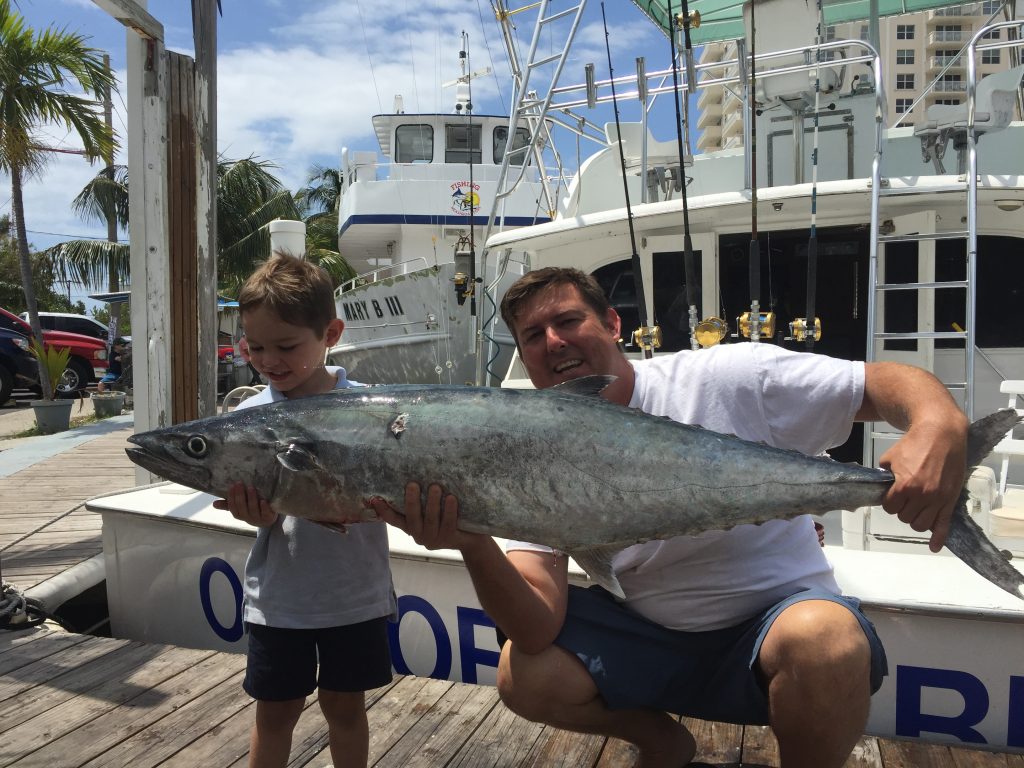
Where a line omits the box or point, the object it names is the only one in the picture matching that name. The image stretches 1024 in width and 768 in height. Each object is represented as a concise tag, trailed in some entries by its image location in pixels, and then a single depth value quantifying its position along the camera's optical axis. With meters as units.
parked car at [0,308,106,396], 17.09
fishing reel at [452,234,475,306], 7.76
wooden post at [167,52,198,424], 4.16
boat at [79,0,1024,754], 2.52
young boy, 2.02
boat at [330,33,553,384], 12.45
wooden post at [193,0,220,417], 4.19
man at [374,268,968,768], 1.74
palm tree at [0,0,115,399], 11.20
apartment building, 71.69
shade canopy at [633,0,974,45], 7.63
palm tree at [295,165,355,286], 25.81
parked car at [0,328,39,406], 15.47
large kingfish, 1.54
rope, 3.62
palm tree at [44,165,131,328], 21.69
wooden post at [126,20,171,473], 4.06
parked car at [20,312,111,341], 19.47
